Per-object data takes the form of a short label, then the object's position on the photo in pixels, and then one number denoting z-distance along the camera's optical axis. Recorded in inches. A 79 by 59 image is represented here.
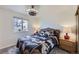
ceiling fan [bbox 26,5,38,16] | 97.6
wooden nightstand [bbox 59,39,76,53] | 96.2
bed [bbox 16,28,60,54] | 94.3
